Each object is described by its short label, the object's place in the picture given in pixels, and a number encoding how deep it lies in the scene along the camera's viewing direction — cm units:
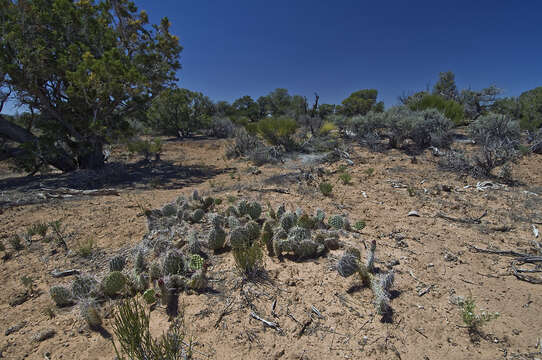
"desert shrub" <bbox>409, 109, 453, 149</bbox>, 778
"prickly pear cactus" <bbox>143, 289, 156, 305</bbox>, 196
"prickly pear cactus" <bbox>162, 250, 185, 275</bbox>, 223
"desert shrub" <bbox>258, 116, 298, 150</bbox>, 921
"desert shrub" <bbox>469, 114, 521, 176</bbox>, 518
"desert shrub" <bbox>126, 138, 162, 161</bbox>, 914
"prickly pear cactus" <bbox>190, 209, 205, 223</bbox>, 343
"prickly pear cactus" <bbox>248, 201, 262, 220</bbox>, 334
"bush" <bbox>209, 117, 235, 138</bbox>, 1645
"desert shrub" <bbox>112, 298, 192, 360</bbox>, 123
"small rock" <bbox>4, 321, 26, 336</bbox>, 183
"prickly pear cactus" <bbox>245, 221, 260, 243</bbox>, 281
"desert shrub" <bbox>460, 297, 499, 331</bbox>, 163
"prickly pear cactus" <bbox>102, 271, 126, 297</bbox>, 209
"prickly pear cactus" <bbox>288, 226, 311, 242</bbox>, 261
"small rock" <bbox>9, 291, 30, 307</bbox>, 216
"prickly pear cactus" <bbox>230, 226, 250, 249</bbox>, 258
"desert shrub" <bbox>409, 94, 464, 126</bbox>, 1016
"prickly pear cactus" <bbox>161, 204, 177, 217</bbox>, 361
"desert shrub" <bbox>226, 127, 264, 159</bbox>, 992
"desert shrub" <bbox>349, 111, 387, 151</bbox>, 962
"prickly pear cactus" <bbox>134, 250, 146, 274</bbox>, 233
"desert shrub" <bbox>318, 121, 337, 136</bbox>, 1073
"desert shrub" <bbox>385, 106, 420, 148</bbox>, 807
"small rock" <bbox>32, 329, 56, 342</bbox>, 174
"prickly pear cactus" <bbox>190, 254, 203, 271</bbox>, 231
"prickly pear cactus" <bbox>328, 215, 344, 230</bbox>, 308
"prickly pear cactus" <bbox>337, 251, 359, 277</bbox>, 214
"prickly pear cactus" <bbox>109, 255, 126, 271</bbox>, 246
